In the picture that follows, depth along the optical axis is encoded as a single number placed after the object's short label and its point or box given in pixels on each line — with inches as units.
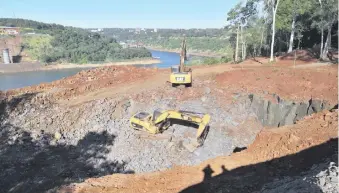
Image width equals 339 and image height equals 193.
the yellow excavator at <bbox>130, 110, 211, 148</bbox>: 575.5
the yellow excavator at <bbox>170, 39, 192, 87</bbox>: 735.7
